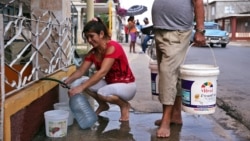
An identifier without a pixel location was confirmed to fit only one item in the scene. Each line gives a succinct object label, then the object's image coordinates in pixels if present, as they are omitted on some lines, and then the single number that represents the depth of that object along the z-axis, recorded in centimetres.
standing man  378
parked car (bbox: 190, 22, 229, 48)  2527
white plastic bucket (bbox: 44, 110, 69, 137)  366
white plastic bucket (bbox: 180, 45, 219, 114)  364
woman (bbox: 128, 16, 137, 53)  1795
